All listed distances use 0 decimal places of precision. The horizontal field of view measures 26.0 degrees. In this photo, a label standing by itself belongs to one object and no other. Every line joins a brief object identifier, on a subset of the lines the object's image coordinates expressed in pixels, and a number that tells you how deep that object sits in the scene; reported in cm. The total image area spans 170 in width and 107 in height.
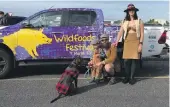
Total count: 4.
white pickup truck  862
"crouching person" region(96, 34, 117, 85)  754
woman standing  748
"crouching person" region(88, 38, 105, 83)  759
